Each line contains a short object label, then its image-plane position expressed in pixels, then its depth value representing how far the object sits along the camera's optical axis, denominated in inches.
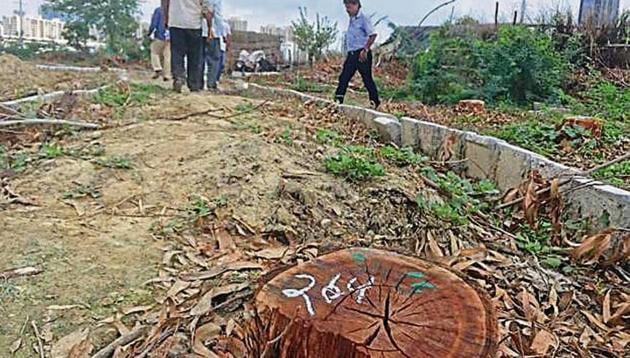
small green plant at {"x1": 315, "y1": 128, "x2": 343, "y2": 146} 191.9
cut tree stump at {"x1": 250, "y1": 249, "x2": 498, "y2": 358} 64.6
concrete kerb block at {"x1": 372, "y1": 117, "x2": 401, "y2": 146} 228.1
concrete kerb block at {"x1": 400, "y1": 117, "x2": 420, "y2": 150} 217.6
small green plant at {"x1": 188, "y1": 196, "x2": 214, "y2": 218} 129.1
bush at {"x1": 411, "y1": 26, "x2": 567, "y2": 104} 346.6
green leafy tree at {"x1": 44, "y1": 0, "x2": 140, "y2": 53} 660.1
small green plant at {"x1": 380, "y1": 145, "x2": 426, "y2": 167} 175.0
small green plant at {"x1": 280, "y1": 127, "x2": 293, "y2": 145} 180.2
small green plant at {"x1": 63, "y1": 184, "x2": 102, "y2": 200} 140.8
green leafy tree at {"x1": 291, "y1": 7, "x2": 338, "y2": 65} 609.6
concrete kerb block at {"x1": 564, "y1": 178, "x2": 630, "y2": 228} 133.6
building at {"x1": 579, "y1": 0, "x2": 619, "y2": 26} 444.1
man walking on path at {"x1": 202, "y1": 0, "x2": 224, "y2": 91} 338.6
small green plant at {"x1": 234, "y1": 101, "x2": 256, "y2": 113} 244.3
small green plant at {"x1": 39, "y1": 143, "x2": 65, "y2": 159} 165.6
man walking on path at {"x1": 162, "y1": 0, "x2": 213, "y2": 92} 284.7
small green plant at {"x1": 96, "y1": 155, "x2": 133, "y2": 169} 156.5
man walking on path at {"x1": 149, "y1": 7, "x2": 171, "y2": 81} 383.7
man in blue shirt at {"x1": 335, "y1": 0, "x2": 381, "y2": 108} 312.3
